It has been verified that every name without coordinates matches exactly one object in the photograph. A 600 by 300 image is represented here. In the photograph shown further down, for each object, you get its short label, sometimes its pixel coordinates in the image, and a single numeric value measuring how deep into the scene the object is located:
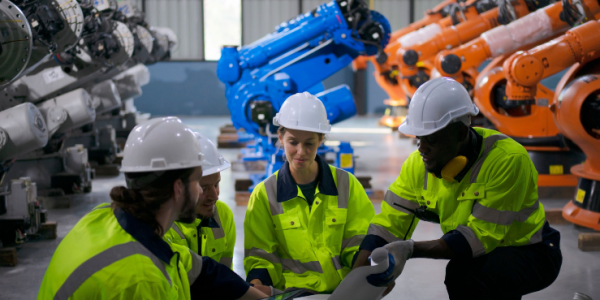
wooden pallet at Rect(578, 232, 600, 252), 4.05
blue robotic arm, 5.96
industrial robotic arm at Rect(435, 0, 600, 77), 6.01
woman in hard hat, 2.50
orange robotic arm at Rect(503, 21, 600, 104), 4.43
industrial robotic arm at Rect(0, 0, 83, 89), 3.34
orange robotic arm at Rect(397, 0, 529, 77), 7.94
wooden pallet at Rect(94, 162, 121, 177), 7.24
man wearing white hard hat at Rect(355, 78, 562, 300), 2.21
